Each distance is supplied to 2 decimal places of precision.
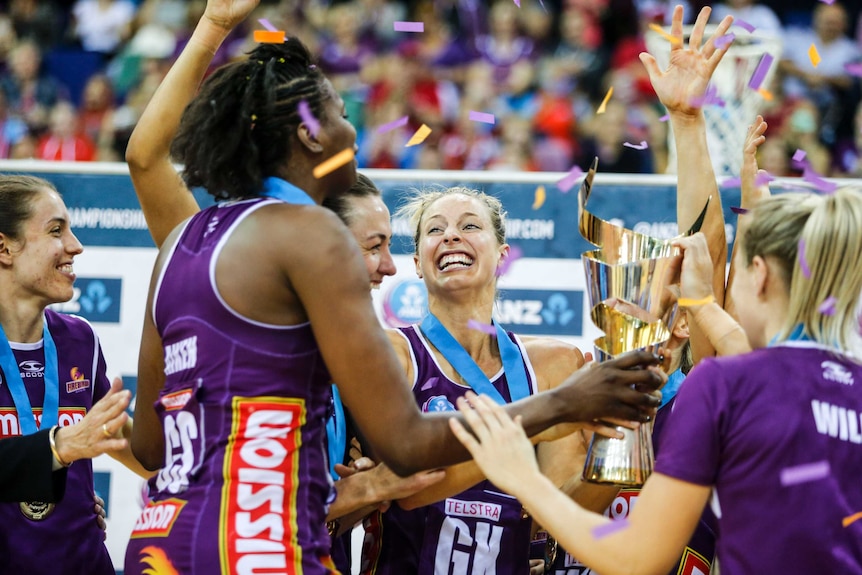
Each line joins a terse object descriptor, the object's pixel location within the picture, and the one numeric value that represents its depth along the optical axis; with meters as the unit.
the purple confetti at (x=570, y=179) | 3.46
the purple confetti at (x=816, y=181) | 3.01
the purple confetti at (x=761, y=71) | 5.81
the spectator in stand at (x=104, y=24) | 9.51
